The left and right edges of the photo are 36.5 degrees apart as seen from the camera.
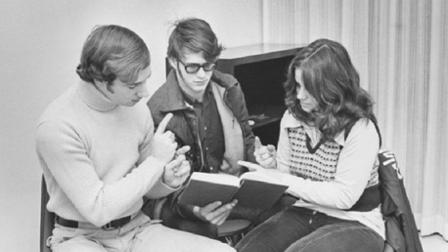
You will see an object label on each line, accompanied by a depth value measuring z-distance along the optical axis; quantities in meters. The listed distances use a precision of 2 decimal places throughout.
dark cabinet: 3.11
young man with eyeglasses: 2.21
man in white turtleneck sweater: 1.83
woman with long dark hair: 2.13
